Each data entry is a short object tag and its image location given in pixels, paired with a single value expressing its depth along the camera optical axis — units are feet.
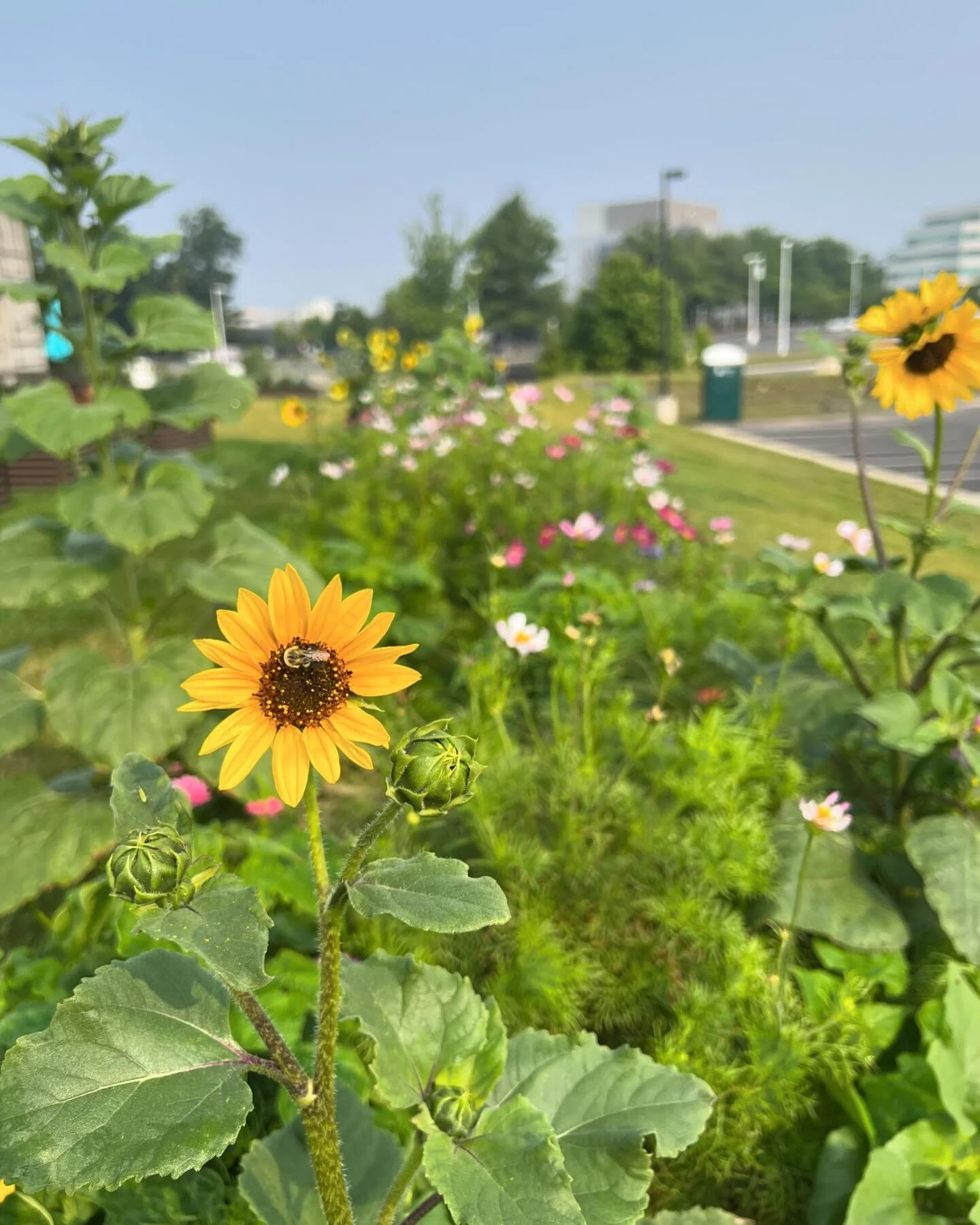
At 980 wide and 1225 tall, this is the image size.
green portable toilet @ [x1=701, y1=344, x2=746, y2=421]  38.99
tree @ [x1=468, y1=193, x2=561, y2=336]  131.03
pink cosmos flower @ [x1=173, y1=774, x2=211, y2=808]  5.16
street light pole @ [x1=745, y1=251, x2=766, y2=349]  120.78
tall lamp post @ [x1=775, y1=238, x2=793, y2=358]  134.41
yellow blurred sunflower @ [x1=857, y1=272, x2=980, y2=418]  4.79
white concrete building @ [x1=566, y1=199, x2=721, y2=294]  189.16
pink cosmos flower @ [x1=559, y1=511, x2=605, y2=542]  7.34
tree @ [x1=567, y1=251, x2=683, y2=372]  85.97
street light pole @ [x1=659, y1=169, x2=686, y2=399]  40.75
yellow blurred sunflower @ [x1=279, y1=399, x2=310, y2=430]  16.35
